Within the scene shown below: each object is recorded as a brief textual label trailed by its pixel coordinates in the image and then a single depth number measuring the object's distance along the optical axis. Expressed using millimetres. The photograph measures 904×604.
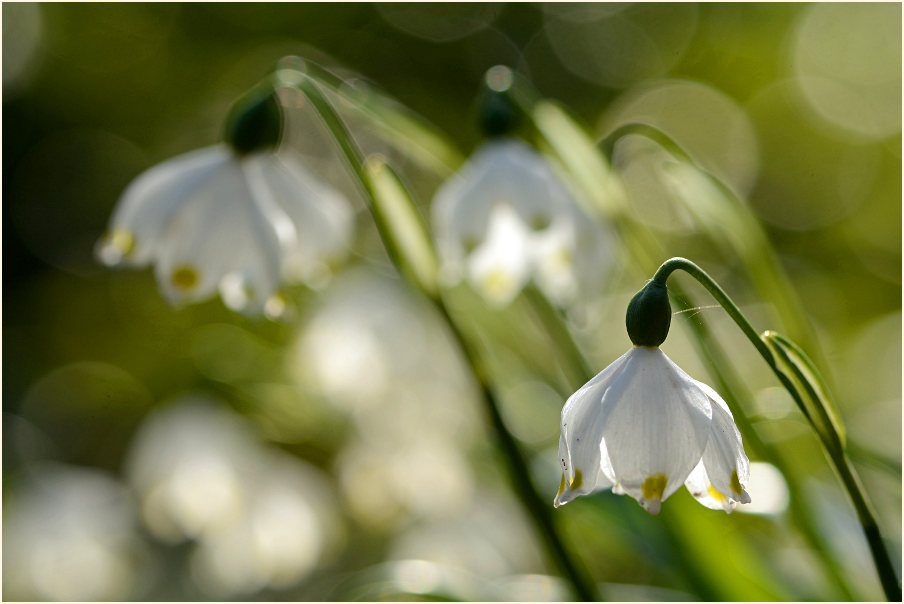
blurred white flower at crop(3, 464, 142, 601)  823
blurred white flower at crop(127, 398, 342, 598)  777
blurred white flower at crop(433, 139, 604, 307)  530
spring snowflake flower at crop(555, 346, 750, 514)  456
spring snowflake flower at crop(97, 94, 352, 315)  520
